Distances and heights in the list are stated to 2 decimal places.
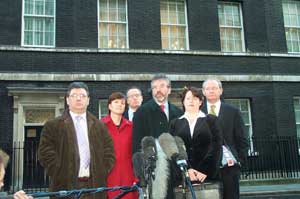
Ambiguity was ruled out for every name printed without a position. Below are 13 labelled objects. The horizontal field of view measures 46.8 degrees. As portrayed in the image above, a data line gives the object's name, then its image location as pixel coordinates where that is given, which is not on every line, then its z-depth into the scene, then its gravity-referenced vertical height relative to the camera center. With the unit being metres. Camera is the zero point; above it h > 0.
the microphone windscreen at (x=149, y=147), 2.94 +0.03
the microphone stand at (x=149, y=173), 2.76 -0.18
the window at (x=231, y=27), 14.49 +5.03
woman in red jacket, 3.92 +0.10
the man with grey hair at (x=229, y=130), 3.81 +0.21
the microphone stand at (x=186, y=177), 2.79 -0.23
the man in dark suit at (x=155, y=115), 3.93 +0.41
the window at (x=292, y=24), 15.23 +5.36
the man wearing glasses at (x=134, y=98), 4.72 +0.71
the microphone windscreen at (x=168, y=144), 3.11 +0.05
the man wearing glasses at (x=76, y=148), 3.27 +0.04
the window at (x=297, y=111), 14.37 +1.45
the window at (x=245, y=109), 13.88 +1.55
